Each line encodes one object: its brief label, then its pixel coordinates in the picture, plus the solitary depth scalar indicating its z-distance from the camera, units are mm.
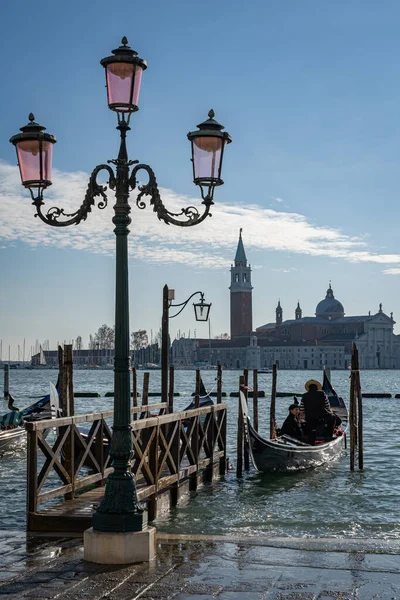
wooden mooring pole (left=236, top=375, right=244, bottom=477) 11500
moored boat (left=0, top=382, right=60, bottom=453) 14289
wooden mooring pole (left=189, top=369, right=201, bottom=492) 9523
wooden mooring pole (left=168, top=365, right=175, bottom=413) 18320
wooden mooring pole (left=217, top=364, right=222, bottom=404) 17719
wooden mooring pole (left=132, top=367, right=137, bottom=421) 21441
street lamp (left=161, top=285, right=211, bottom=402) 15867
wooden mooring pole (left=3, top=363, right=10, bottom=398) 37069
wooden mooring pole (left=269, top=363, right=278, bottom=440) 15230
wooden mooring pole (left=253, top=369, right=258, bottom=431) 15511
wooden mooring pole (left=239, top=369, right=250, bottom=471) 12208
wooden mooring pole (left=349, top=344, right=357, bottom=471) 13023
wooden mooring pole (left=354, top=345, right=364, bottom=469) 13164
